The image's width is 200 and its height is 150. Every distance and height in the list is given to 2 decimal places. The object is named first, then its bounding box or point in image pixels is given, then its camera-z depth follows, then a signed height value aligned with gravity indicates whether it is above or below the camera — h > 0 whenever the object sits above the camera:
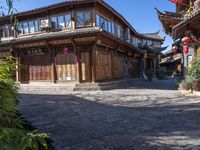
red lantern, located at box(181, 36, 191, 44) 7.39 +1.65
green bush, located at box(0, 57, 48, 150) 1.32 -0.43
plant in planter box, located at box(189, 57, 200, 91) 7.17 +0.11
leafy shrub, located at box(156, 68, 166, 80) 21.78 +0.10
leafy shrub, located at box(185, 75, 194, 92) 7.64 -0.34
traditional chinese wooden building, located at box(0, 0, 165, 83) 11.30 +2.60
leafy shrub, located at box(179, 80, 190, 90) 8.10 -0.62
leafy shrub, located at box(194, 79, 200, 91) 7.10 -0.51
